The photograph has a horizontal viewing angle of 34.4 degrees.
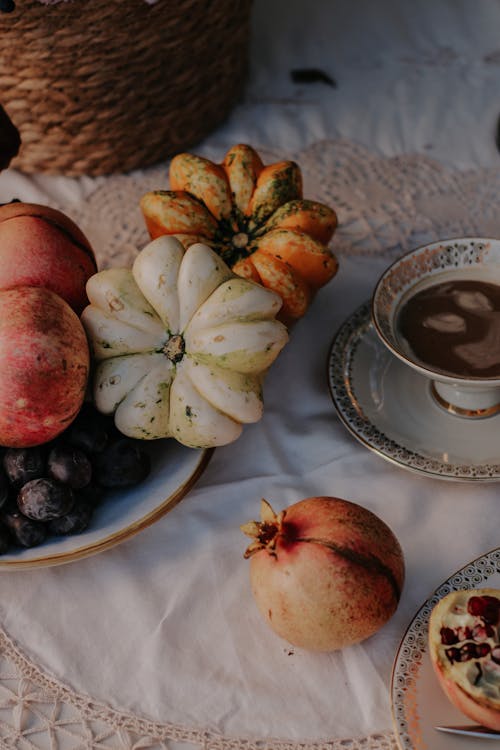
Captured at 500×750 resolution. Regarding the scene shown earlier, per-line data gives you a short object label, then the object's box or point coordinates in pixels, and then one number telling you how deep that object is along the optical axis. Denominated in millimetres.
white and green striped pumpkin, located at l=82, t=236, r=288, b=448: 779
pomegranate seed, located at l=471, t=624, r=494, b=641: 615
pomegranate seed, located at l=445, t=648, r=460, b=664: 613
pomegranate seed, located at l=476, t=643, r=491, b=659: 608
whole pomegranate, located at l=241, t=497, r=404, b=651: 654
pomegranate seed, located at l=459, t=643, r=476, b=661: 610
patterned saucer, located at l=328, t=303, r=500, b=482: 829
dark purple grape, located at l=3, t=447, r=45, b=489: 759
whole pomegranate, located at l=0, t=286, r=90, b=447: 737
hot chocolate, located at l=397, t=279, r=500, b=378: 837
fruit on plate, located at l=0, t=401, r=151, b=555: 750
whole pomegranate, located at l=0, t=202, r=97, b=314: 831
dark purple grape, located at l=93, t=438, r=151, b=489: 794
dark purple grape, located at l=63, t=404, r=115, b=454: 788
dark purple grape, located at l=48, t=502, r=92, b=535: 766
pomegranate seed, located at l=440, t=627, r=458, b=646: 625
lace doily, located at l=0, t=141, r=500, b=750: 1173
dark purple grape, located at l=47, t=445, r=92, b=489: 759
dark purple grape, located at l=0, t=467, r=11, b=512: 752
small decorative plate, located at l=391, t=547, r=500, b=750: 617
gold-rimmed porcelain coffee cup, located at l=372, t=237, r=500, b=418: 871
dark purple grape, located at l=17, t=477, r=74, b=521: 742
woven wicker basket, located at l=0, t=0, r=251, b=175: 1060
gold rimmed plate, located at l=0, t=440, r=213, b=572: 761
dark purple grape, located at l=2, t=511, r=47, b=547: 756
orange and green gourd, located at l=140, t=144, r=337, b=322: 912
